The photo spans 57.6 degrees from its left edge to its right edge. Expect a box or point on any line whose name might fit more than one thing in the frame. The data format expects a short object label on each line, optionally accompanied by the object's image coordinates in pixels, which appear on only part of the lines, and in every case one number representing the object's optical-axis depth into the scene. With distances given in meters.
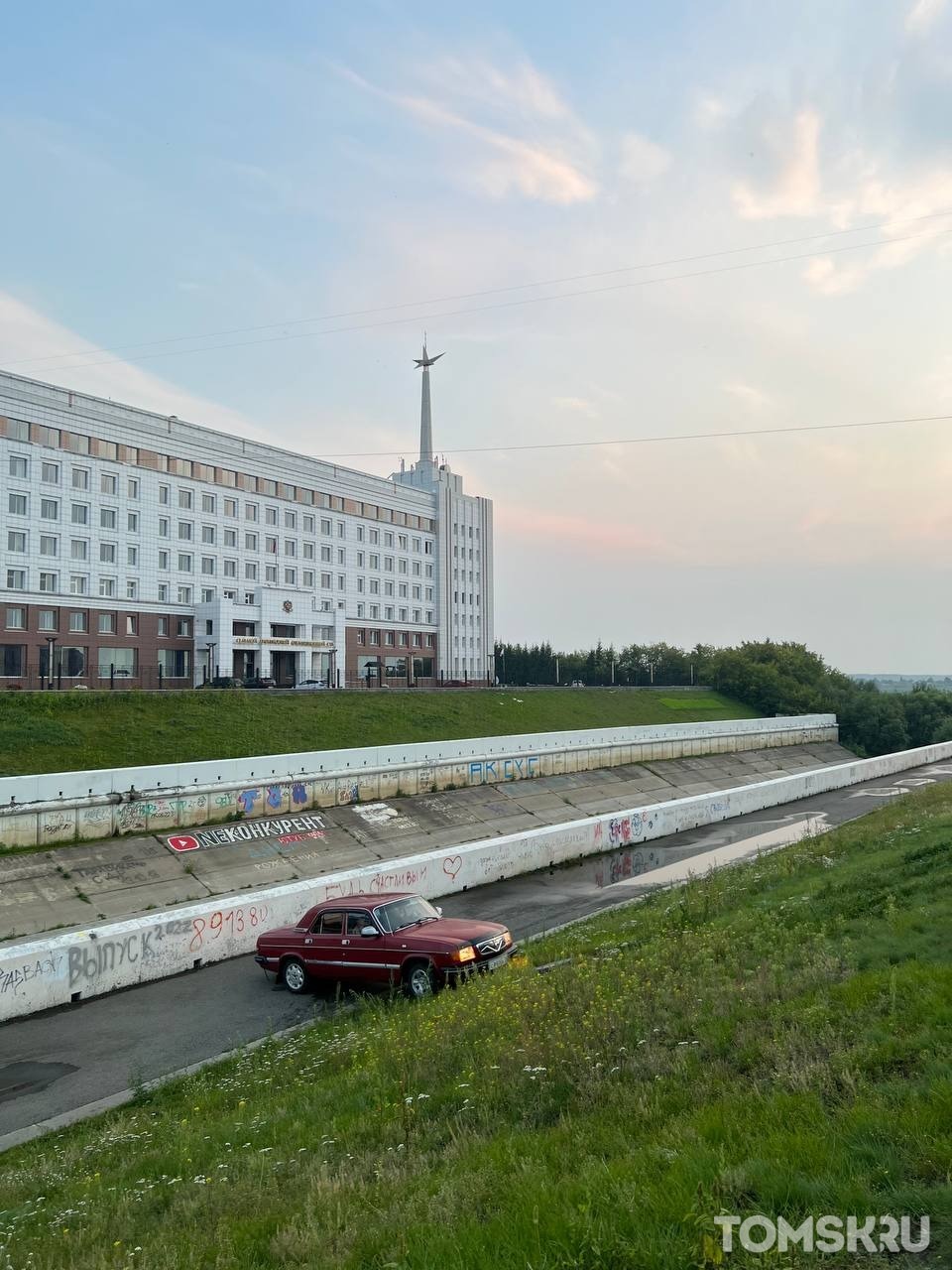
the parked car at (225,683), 54.95
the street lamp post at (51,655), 50.59
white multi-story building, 53.75
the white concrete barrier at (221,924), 14.97
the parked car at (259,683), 57.44
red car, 13.49
